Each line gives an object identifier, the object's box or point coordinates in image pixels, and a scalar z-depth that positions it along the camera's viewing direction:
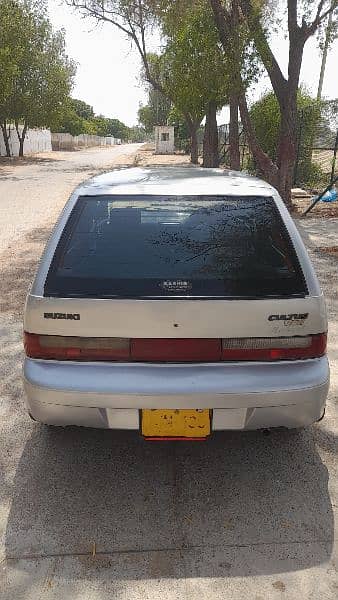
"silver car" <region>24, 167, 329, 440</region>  2.45
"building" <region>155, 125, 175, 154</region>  54.19
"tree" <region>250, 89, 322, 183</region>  17.03
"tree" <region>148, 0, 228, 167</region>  15.27
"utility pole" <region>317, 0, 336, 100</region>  11.43
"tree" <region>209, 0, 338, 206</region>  11.16
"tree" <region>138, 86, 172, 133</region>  72.04
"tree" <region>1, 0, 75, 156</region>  32.88
